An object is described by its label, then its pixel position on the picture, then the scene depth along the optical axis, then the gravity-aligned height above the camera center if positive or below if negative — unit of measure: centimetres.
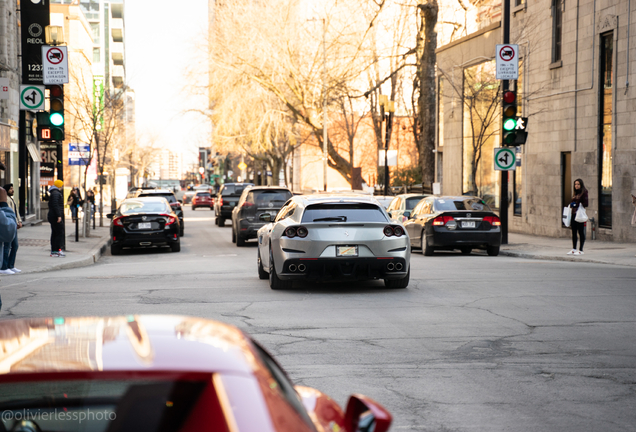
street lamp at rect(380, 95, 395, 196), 3529 +298
